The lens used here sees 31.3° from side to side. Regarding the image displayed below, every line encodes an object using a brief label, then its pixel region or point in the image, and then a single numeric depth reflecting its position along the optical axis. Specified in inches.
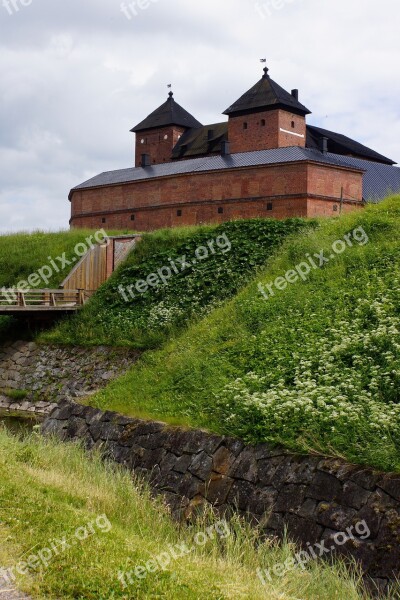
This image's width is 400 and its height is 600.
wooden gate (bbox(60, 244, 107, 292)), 1082.1
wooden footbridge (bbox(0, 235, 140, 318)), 1008.9
